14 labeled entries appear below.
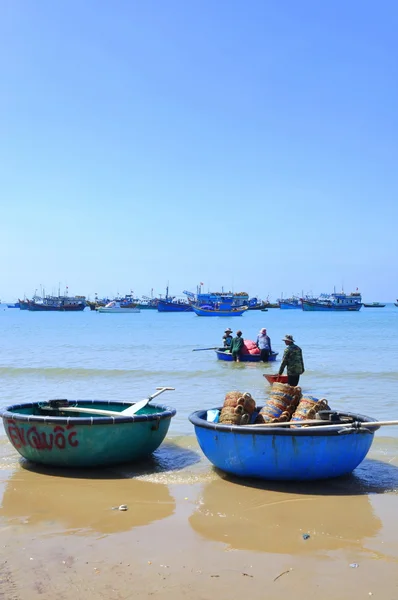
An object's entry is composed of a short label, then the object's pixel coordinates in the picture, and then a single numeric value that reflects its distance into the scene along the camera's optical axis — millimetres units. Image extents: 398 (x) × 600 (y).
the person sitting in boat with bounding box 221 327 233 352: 24953
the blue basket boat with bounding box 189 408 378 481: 6918
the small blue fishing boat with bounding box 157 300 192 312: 128875
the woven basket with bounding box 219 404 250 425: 7641
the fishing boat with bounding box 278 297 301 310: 181250
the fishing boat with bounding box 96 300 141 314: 133875
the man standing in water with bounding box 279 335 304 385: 12438
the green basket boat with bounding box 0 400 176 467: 7684
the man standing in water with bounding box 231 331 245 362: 22906
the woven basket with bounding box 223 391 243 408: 7857
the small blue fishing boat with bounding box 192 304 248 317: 99812
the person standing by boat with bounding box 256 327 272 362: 22094
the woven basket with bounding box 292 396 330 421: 7680
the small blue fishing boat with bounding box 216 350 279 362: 22773
